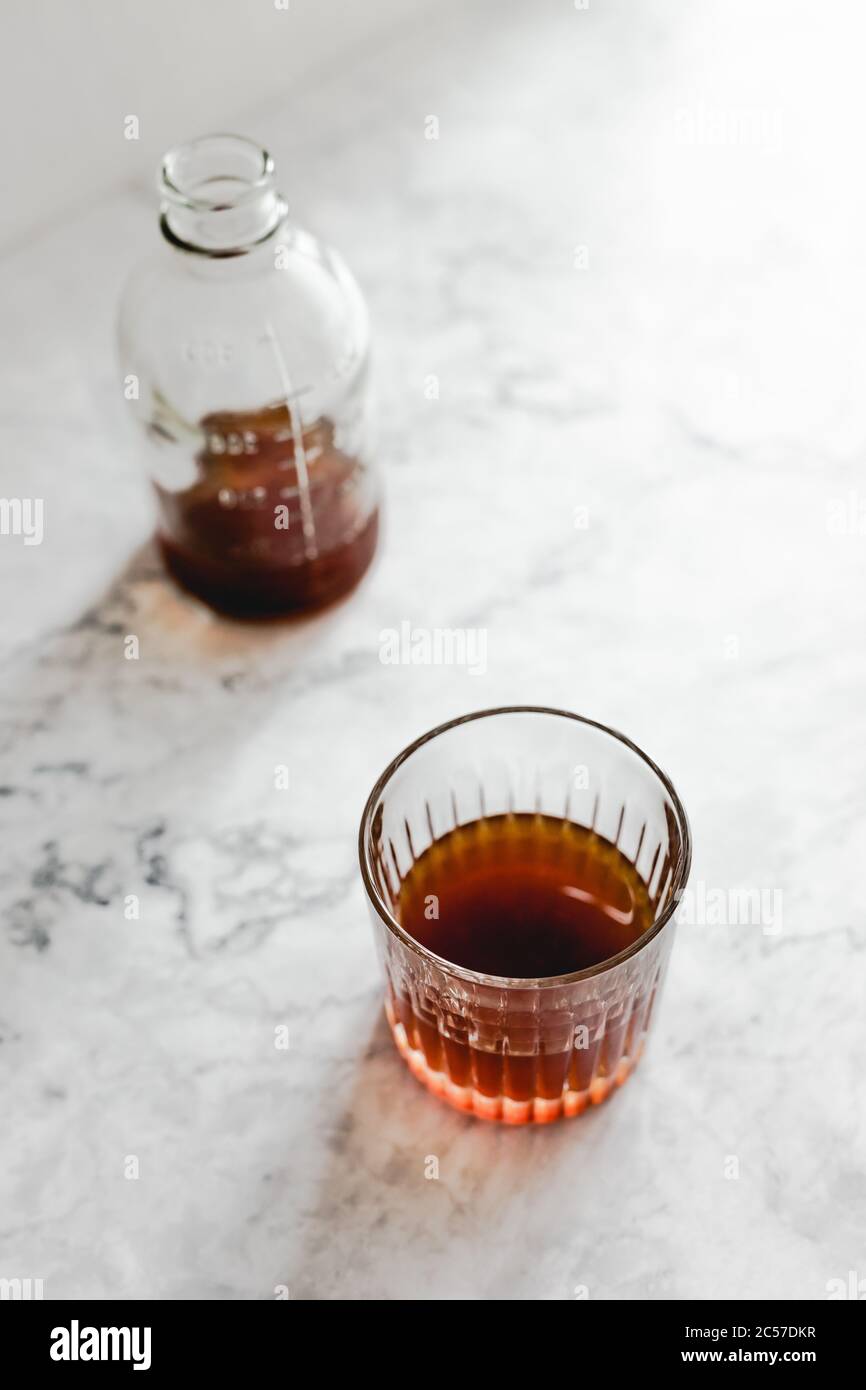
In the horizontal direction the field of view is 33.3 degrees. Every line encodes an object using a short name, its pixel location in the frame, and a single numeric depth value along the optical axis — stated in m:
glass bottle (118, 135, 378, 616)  0.83
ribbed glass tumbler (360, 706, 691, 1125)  0.67
